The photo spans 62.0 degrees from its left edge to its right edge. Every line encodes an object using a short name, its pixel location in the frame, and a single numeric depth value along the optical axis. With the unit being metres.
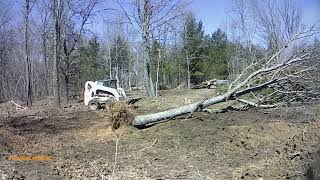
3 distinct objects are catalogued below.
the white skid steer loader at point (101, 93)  13.40
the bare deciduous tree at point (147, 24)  19.03
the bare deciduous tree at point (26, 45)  17.07
